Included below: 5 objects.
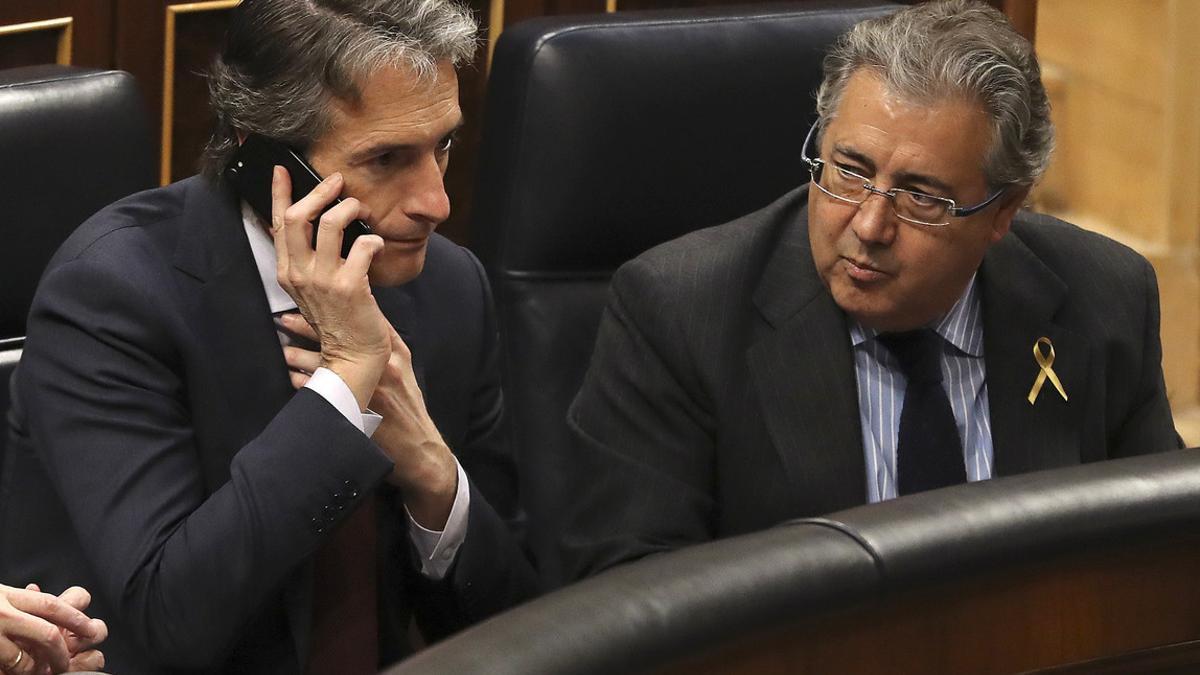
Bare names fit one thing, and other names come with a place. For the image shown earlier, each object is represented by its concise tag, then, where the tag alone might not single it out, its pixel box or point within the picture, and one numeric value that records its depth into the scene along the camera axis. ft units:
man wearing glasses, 34.55
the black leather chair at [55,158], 34.84
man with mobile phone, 33.97
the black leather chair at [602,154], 35.50
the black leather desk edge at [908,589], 32.22
